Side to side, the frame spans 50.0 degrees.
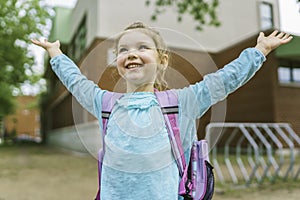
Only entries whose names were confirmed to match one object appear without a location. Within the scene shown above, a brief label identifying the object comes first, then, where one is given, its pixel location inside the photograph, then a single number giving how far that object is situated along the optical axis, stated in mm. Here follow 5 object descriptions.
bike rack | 4984
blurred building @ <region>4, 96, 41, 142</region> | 44875
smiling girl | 1045
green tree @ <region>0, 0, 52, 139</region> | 5527
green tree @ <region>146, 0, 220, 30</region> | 7420
